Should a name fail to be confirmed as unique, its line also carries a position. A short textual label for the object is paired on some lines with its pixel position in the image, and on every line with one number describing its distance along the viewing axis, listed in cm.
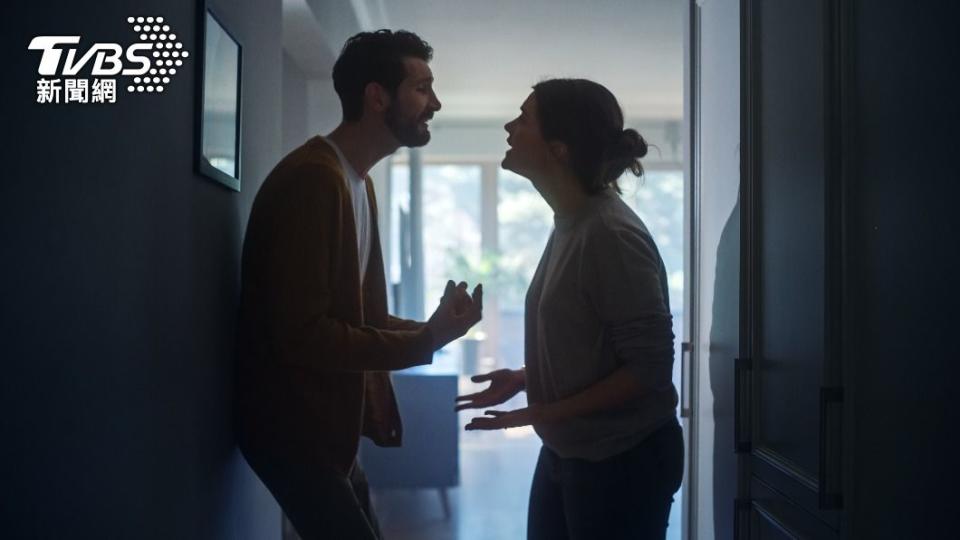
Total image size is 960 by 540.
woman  155
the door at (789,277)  142
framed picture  156
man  157
